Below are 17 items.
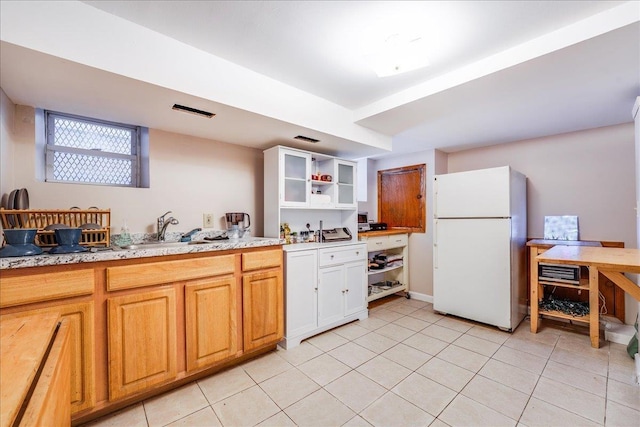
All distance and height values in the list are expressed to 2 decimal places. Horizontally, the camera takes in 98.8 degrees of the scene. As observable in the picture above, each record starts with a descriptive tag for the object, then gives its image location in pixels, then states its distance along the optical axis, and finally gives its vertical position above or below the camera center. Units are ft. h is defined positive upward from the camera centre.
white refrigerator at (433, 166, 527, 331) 9.01 -1.19
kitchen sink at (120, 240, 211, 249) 6.55 -0.75
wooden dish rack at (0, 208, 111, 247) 5.12 -0.12
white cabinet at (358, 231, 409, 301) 11.51 -2.40
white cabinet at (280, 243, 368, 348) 8.14 -2.45
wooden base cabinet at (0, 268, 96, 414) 4.37 -1.52
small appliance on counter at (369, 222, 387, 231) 12.45 -0.59
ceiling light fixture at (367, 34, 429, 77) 5.20 +3.02
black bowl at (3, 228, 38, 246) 4.60 -0.33
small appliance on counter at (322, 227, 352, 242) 9.97 -0.79
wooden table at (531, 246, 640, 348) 4.68 -0.91
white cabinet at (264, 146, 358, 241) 8.84 +0.84
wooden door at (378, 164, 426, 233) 12.75 +0.78
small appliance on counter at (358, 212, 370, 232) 11.93 -0.40
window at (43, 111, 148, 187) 6.48 +1.63
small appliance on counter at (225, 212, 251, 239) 8.39 -0.33
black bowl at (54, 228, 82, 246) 5.04 -0.37
